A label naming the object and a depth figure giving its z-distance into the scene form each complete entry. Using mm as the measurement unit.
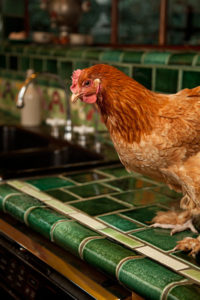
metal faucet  1658
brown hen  1044
